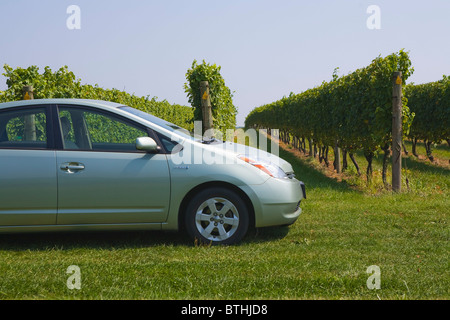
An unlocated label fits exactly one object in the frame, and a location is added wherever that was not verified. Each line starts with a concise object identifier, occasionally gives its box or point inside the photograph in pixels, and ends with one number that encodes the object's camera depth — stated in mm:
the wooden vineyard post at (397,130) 10109
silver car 5102
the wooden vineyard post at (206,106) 10941
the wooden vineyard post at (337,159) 15781
